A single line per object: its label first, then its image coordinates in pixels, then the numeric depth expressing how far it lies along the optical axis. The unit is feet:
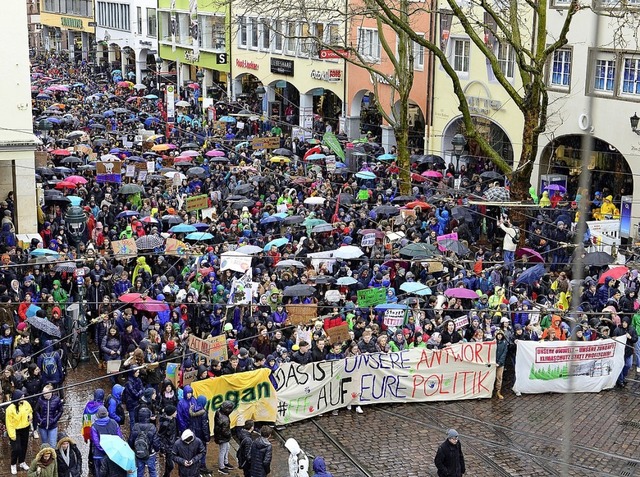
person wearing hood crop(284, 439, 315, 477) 46.78
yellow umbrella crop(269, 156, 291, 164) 119.34
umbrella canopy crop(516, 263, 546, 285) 72.74
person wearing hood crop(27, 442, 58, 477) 43.88
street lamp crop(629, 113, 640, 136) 93.35
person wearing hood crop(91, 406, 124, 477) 46.73
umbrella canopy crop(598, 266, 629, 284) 70.64
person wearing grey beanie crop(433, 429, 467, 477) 47.62
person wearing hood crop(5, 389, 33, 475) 48.70
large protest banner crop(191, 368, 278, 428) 53.62
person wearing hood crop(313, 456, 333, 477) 44.01
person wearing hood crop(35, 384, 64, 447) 49.75
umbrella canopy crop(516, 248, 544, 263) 77.83
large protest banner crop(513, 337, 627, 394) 61.57
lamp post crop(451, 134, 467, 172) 103.14
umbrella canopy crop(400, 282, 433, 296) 69.05
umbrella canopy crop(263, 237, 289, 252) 78.97
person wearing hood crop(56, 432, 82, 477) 45.44
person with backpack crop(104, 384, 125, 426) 49.88
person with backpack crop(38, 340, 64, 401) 53.78
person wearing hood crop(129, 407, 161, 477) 47.01
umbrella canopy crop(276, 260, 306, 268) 73.19
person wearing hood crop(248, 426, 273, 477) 47.52
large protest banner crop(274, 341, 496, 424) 56.59
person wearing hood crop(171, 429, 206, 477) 46.52
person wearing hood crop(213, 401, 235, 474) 50.70
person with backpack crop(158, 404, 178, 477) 48.73
